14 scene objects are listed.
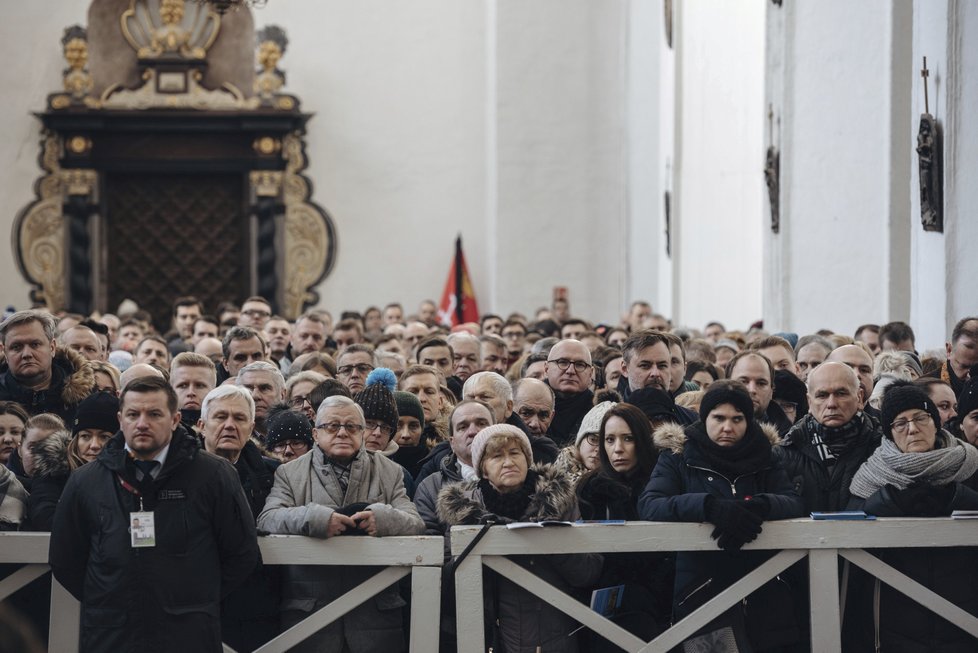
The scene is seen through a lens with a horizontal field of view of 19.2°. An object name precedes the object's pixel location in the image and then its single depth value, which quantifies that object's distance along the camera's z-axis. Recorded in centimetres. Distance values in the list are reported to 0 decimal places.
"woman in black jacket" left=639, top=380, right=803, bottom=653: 1178
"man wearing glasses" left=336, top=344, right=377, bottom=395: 1819
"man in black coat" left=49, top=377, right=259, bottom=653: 1078
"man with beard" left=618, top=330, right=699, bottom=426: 1559
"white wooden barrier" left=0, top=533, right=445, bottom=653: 1144
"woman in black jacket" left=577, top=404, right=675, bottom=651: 1207
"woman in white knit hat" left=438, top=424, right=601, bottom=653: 1174
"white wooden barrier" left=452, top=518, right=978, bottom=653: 1157
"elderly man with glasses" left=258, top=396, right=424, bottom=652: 1164
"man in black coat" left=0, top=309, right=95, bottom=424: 1518
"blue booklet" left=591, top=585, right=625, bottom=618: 1183
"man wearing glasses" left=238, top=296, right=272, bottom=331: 2403
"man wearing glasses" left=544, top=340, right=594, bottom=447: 1641
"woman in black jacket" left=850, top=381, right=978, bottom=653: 1187
